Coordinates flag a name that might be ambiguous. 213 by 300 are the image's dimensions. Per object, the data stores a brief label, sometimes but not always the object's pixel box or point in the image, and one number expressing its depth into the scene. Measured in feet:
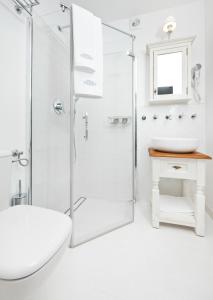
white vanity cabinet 4.37
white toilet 1.68
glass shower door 5.77
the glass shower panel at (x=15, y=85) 3.77
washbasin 4.64
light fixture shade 5.84
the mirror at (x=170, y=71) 5.72
